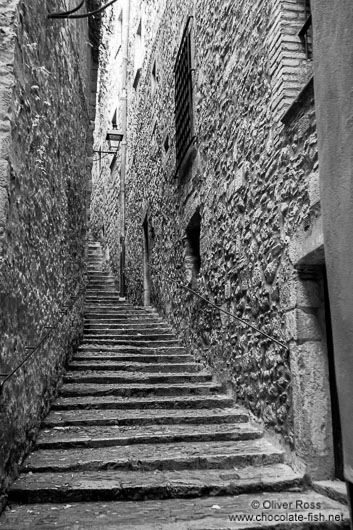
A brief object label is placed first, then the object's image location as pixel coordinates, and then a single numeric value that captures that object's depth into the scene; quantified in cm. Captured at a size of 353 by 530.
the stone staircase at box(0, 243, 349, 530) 272
